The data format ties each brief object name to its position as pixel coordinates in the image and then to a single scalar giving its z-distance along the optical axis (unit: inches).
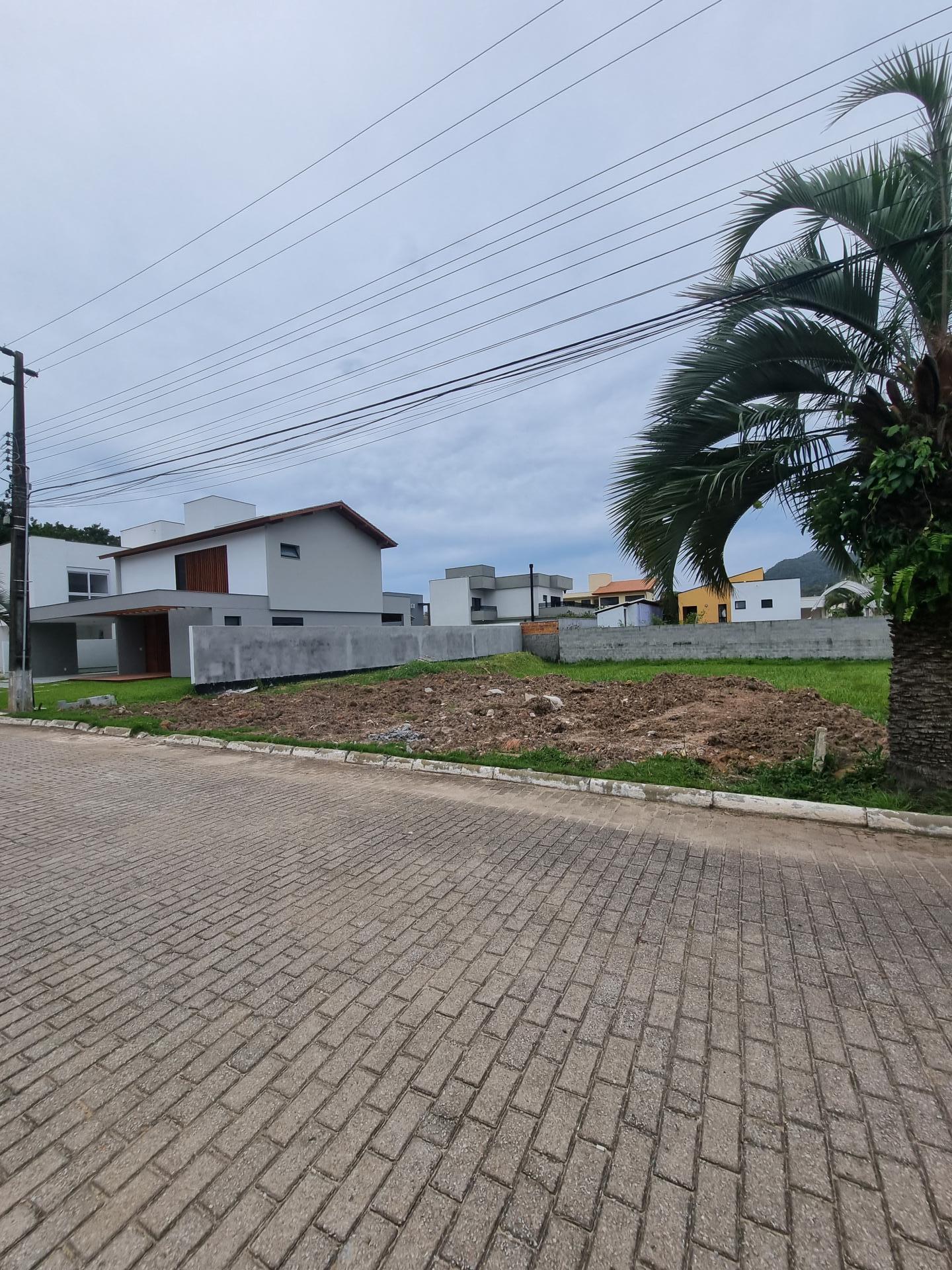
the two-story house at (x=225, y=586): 847.1
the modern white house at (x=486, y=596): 2106.3
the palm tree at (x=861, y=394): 192.4
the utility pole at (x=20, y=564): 528.1
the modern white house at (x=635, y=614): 1491.1
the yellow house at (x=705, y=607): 1718.0
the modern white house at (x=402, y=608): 1304.1
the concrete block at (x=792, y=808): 197.0
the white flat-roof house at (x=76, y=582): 1123.9
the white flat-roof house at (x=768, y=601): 1680.6
